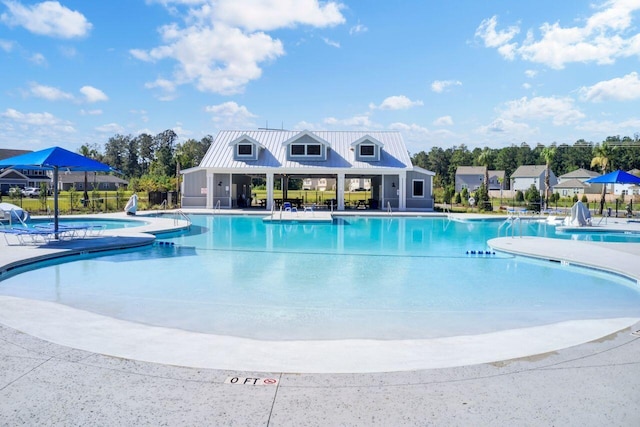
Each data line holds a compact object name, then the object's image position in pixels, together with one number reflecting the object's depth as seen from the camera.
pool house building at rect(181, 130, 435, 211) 29.80
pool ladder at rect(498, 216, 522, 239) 20.53
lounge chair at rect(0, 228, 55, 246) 12.65
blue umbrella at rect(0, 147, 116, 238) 12.87
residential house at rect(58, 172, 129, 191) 68.62
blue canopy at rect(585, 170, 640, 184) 21.20
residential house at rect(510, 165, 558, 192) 68.44
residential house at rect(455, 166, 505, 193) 71.38
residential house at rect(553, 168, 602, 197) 64.12
